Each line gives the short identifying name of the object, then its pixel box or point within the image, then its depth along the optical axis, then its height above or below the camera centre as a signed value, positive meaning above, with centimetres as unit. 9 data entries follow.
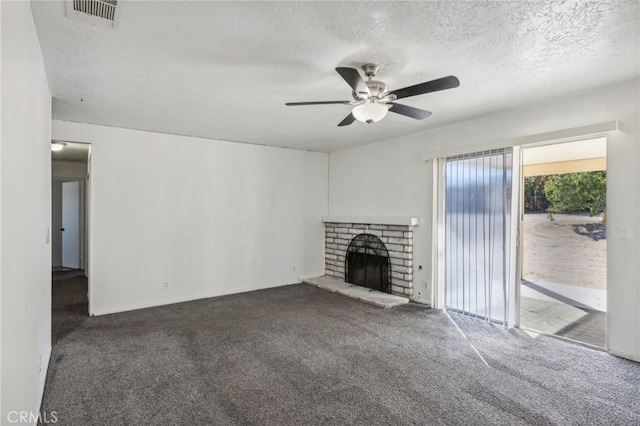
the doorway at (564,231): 493 -32
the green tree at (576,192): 553 +36
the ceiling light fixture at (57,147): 504 +99
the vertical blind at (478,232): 379 -23
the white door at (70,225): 745 -31
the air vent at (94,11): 178 +110
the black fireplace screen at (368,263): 516 -83
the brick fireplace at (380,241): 483 -49
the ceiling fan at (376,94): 227 +87
